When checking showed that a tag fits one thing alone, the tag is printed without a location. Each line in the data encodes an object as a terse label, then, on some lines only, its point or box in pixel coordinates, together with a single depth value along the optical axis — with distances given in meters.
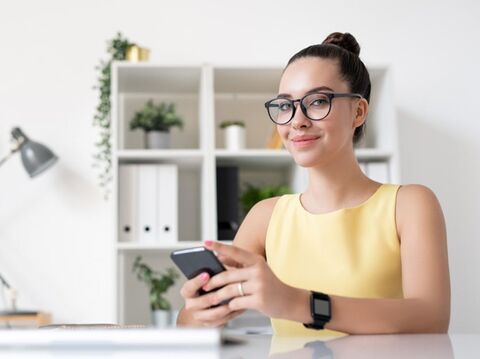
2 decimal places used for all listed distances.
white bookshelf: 2.90
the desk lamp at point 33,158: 3.06
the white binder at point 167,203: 2.91
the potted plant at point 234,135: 3.01
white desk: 0.47
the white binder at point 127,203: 2.88
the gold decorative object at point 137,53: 3.04
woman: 1.29
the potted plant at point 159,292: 2.84
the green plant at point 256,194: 3.02
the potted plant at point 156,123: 3.00
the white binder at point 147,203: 2.89
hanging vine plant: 3.12
